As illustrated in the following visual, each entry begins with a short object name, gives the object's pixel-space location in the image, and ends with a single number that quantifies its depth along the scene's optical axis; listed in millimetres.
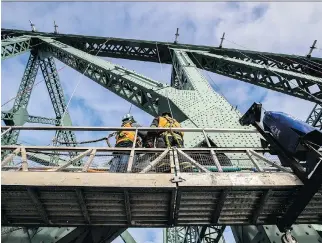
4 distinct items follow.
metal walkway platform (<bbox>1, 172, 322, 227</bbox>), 4270
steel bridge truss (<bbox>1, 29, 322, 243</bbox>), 7797
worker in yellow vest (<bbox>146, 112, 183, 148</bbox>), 6033
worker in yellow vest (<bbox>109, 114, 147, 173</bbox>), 5300
